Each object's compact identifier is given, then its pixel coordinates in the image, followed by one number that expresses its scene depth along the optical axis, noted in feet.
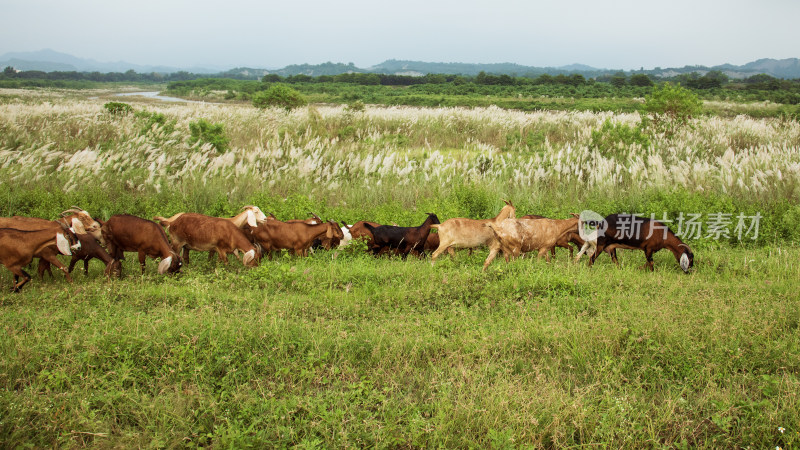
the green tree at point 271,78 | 213.15
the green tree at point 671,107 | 47.55
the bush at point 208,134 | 40.70
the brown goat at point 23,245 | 18.43
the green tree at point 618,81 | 175.46
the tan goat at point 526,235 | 22.35
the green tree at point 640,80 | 173.93
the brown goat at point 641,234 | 22.02
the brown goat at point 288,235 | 23.27
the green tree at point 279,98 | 75.25
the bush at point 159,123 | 42.32
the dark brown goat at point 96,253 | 20.32
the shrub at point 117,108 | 52.85
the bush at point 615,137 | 41.68
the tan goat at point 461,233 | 22.56
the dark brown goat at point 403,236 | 23.90
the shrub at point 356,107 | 68.28
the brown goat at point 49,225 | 19.21
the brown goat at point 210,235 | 21.47
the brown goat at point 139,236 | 20.29
